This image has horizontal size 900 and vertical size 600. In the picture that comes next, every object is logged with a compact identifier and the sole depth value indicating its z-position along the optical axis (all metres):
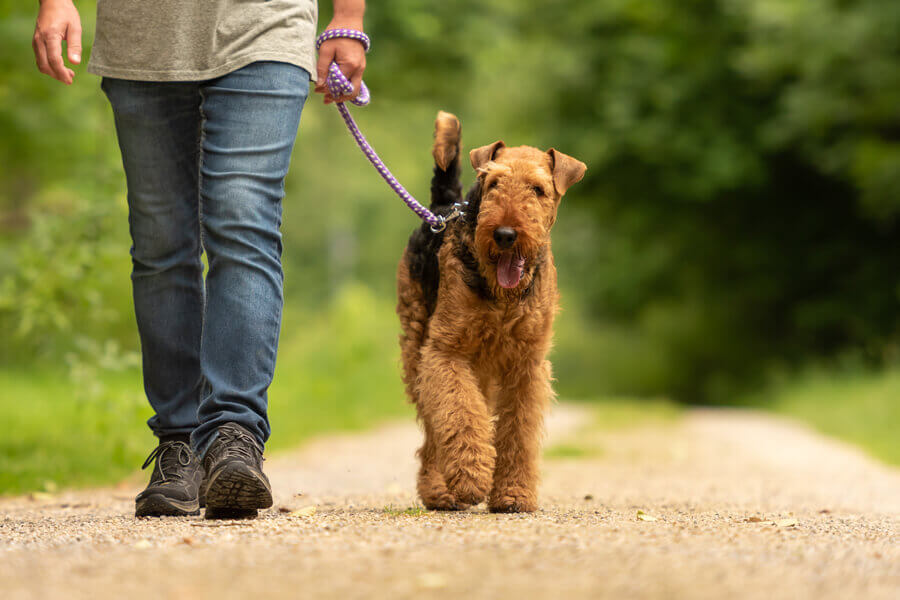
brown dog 6.65
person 6.04
